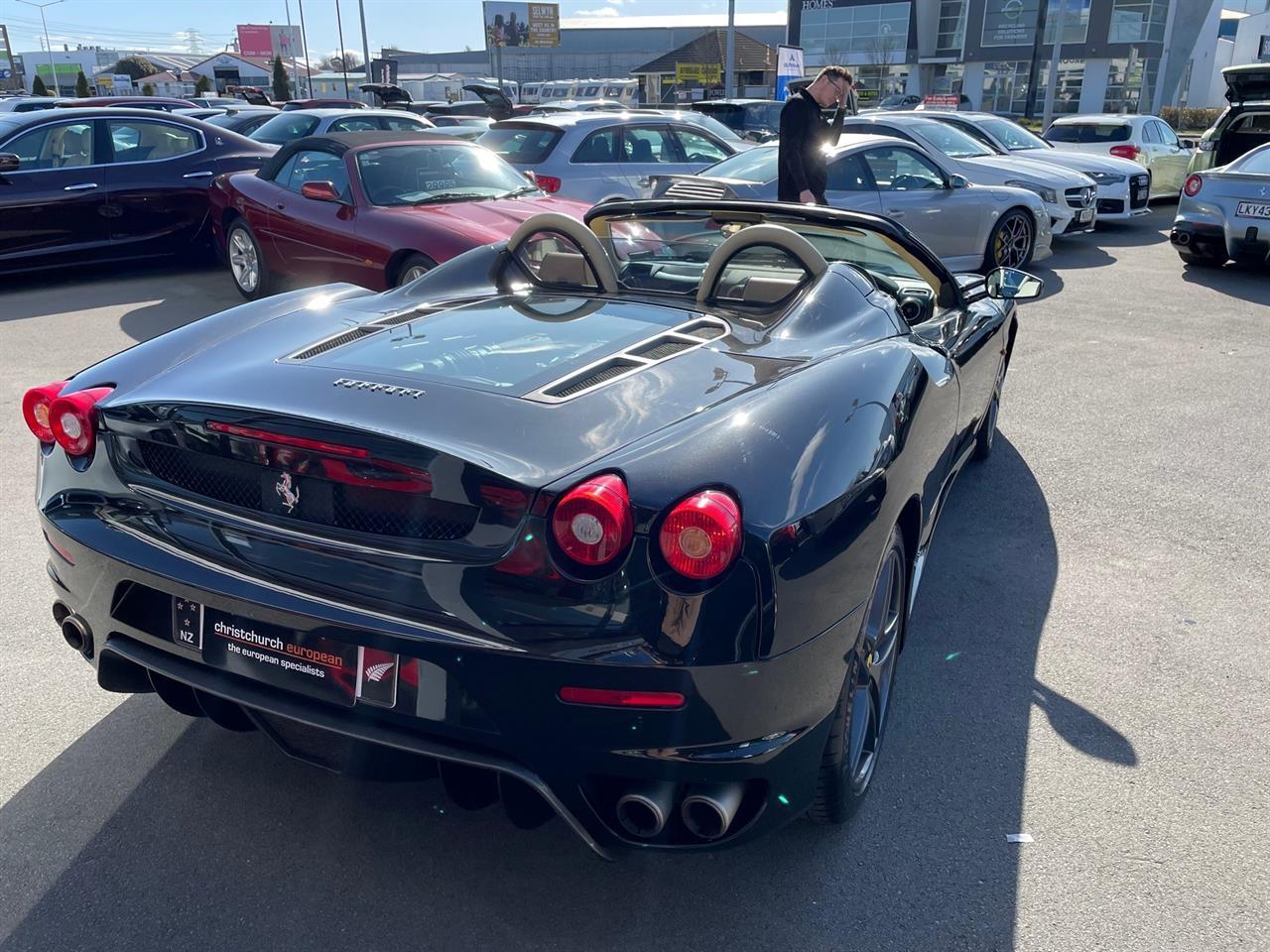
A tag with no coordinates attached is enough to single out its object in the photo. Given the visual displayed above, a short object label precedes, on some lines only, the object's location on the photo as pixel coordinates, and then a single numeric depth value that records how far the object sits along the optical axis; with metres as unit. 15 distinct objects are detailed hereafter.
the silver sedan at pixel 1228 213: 9.74
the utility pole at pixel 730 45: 29.36
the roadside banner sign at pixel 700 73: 47.06
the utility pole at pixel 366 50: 50.44
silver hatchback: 10.48
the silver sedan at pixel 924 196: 9.36
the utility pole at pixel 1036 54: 33.34
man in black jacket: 6.93
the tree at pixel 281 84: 49.51
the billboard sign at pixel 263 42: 92.88
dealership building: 47.62
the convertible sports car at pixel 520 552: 1.92
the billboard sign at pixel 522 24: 66.94
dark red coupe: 7.22
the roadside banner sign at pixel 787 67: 26.45
